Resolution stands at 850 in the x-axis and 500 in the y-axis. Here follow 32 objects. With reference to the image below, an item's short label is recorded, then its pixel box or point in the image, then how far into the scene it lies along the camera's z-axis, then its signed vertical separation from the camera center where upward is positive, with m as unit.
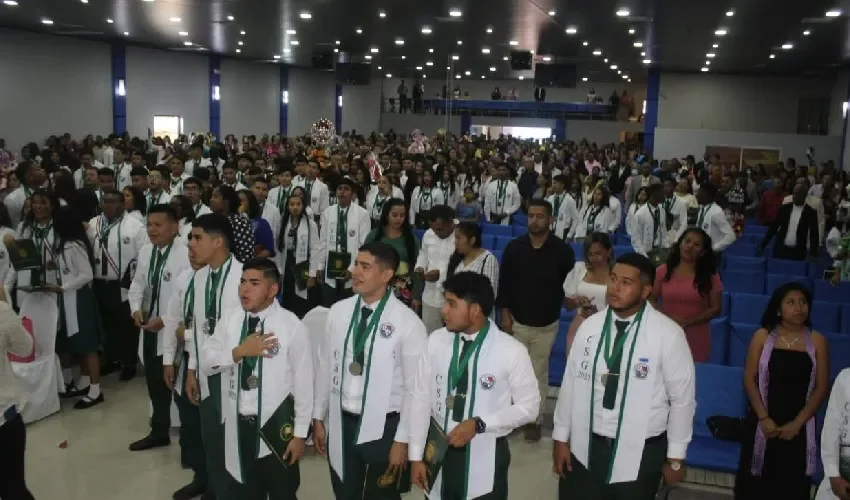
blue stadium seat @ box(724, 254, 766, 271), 9.40 -1.22
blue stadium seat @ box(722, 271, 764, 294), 8.78 -1.35
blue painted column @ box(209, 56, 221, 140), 30.44 +1.73
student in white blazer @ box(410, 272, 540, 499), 3.56 -1.08
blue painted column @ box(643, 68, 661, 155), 28.84 +1.60
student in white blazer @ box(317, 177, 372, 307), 8.68 -0.89
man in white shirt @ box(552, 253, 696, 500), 3.59 -1.08
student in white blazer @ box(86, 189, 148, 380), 7.51 -1.17
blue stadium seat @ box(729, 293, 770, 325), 7.50 -1.38
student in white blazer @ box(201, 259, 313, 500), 4.00 -1.15
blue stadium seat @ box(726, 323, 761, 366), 6.35 -1.44
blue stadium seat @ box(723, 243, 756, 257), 11.62 -1.33
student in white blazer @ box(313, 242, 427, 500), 3.96 -1.11
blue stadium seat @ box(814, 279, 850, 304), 8.00 -1.30
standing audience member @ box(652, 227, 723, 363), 5.71 -0.93
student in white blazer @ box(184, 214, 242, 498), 4.68 -0.80
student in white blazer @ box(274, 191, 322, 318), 8.66 -1.22
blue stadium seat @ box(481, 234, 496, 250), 10.02 -1.13
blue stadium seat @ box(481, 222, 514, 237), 10.90 -1.07
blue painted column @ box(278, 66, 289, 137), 35.28 +1.88
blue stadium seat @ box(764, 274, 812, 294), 8.56 -1.28
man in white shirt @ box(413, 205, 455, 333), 6.75 -0.94
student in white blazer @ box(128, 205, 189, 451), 5.86 -1.03
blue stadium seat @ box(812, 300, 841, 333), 7.36 -1.42
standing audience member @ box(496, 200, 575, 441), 6.15 -1.00
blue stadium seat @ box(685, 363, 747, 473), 5.50 -1.67
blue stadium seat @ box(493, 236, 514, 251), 10.05 -1.13
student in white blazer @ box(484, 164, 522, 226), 13.02 -0.79
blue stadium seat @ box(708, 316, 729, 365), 6.50 -1.47
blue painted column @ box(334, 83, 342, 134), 40.34 +1.74
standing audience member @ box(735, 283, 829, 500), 4.50 -1.31
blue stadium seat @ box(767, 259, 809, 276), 9.22 -1.24
